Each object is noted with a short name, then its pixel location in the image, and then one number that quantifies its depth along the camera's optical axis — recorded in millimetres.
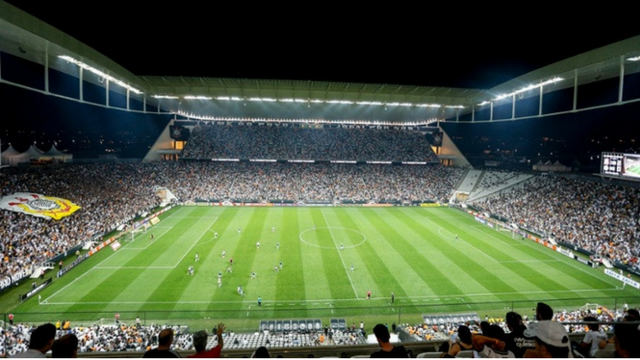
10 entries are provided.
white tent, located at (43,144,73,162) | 44453
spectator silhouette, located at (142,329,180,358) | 4062
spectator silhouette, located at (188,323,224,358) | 4469
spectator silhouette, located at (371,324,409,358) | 4123
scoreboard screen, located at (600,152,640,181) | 31055
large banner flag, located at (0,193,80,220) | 27375
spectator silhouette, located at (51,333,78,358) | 3803
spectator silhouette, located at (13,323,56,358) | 3762
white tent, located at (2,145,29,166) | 38688
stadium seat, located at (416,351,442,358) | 4887
